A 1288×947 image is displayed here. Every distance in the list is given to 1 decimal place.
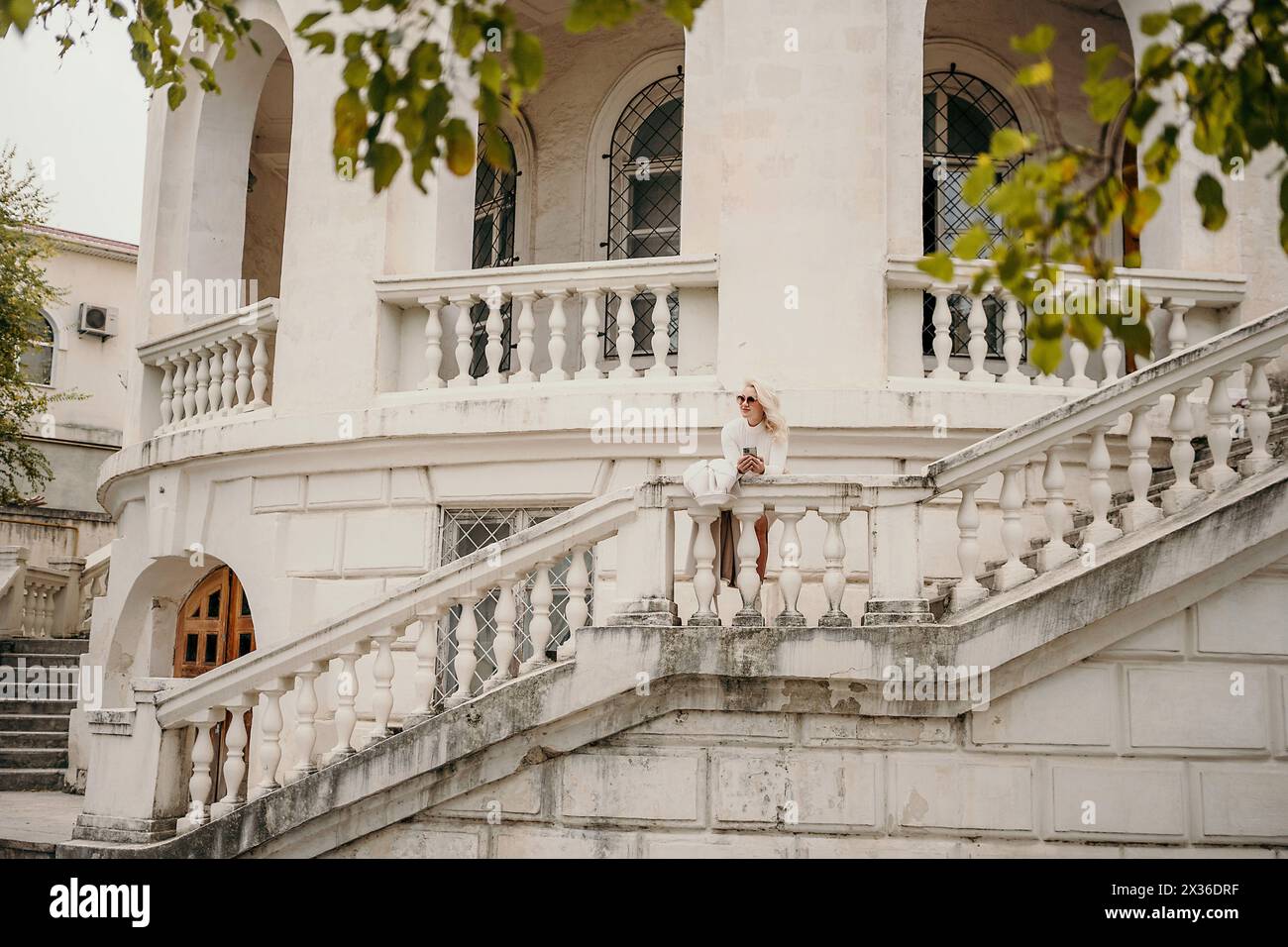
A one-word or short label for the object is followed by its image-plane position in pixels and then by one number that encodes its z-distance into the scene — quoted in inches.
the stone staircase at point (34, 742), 522.0
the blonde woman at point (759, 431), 301.4
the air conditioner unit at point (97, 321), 1174.3
